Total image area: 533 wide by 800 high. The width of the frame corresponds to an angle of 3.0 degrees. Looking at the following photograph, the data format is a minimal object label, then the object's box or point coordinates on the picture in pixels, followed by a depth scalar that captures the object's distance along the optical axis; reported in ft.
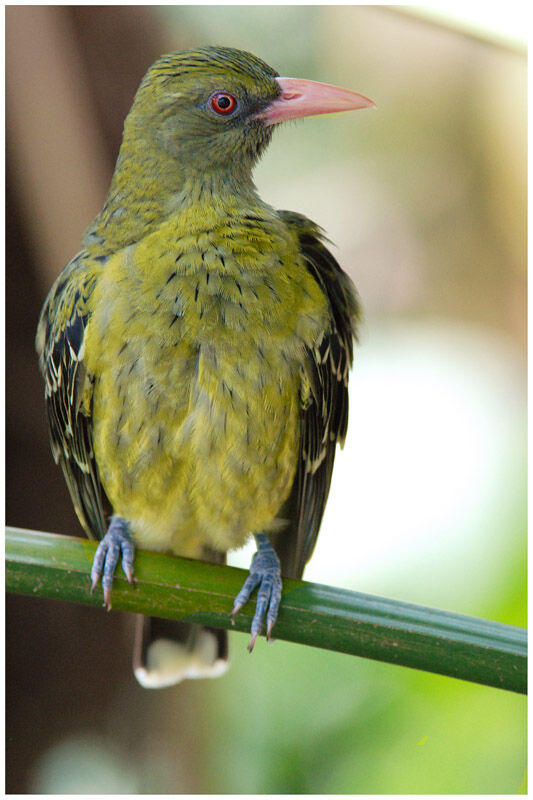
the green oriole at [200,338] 9.77
